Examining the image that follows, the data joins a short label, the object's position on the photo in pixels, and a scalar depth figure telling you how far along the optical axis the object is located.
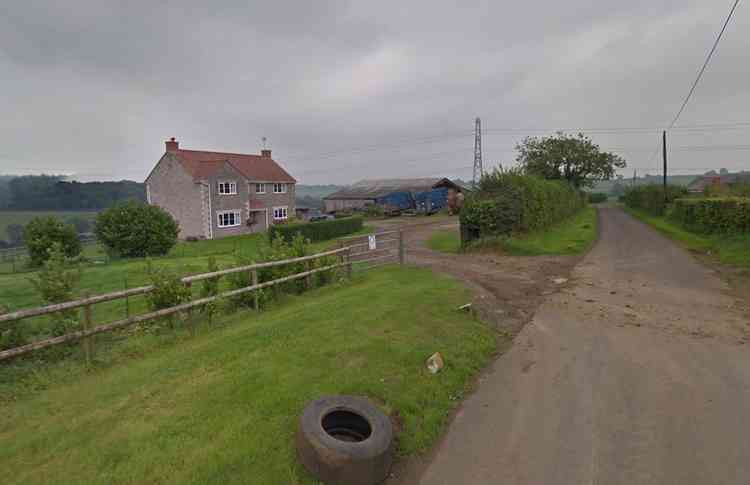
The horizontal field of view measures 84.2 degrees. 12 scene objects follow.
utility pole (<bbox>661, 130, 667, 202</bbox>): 35.97
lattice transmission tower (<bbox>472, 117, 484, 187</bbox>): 68.69
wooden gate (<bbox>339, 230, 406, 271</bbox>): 12.13
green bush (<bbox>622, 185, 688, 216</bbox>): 35.59
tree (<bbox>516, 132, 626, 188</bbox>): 54.09
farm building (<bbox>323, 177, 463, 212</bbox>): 53.06
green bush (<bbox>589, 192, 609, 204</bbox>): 104.85
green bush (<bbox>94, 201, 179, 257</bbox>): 26.19
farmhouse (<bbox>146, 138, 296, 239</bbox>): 39.50
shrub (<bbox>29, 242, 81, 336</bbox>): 6.27
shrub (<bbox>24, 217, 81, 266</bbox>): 25.75
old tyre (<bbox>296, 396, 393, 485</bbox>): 3.34
